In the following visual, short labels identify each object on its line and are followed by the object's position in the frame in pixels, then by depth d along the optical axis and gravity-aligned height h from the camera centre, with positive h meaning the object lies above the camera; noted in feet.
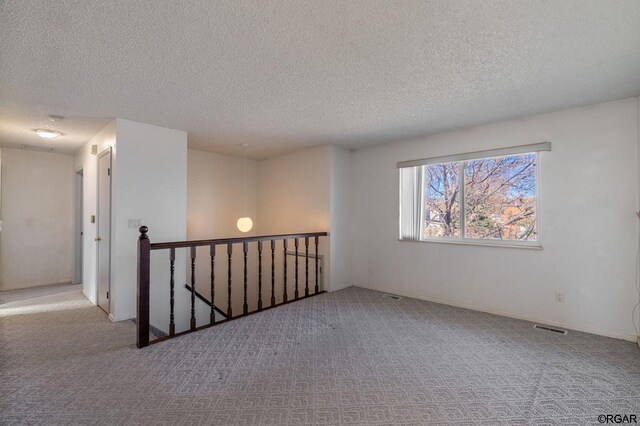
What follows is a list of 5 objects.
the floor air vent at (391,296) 14.83 -4.26
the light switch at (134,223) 12.01 -0.34
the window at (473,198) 12.06 +0.78
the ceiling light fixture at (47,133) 13.01 +3.72
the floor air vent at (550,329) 10.50 -4.23
